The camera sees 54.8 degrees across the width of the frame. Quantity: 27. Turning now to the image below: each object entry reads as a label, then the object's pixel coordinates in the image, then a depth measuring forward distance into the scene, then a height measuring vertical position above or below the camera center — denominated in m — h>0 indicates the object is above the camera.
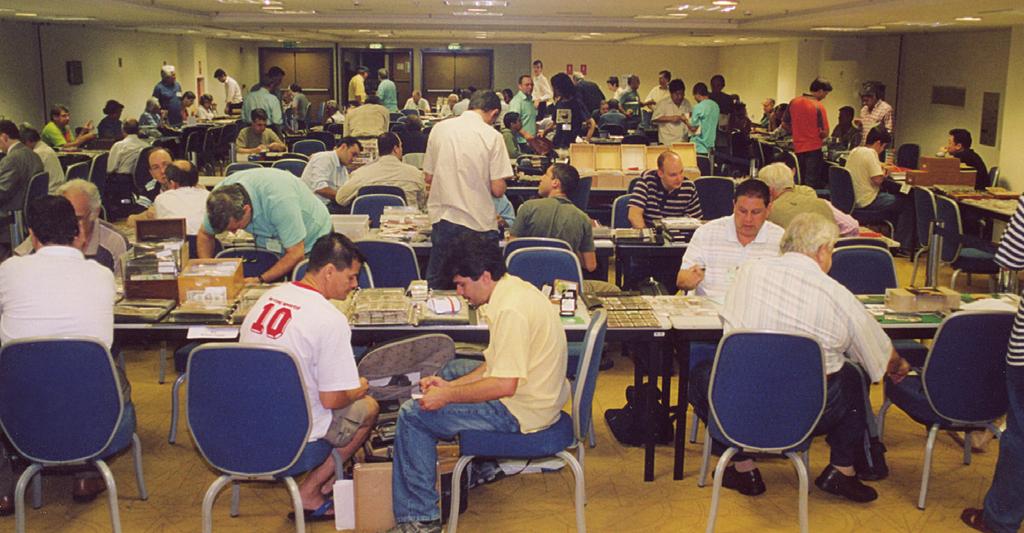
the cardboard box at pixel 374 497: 3.88 -1.58
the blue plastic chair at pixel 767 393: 3.64 -1.10
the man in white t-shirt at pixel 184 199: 6.11 -0.67
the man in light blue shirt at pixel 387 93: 18.23 -0.03
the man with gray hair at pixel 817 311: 3.88 -0.85
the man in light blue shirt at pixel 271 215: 4.92 -0.65
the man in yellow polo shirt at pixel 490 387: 3.58 -1.09
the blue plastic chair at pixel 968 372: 3.90 -1.09
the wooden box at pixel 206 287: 4.49 -0.89
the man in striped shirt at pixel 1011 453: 3.86 -1.41
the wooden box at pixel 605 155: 10.07 -0.62
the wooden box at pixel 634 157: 10.04 -0.64
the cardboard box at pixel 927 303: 4.53 -0.93
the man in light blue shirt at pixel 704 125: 12.80 -0.40
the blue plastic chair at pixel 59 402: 3.52 -1.12
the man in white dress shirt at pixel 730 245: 5.06 -0.77
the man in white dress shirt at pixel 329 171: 8.27 -0.67
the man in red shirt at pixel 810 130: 12.01 -0.43
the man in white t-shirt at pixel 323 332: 3.53 -0.85
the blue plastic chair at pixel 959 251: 7.33 -1.15
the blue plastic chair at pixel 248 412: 3.36 -1.10
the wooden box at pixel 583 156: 9.95 -0.63
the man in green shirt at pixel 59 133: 12.59 -0.57
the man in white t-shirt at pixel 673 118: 13.77 -0.33
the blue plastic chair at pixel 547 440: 3.70 -1.30
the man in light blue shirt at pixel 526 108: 12.55 -0.20
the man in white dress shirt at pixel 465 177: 5.99 -0.51
